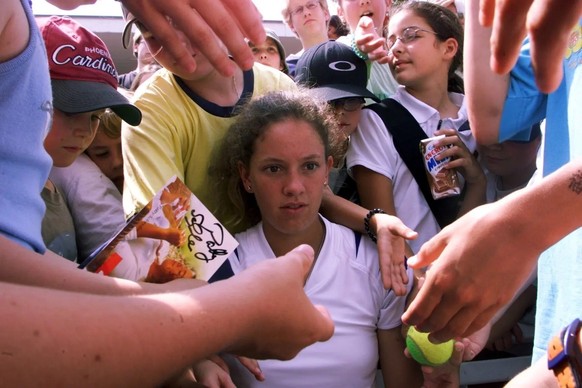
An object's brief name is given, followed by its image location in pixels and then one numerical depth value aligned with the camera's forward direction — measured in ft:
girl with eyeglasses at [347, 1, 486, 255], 7.11
